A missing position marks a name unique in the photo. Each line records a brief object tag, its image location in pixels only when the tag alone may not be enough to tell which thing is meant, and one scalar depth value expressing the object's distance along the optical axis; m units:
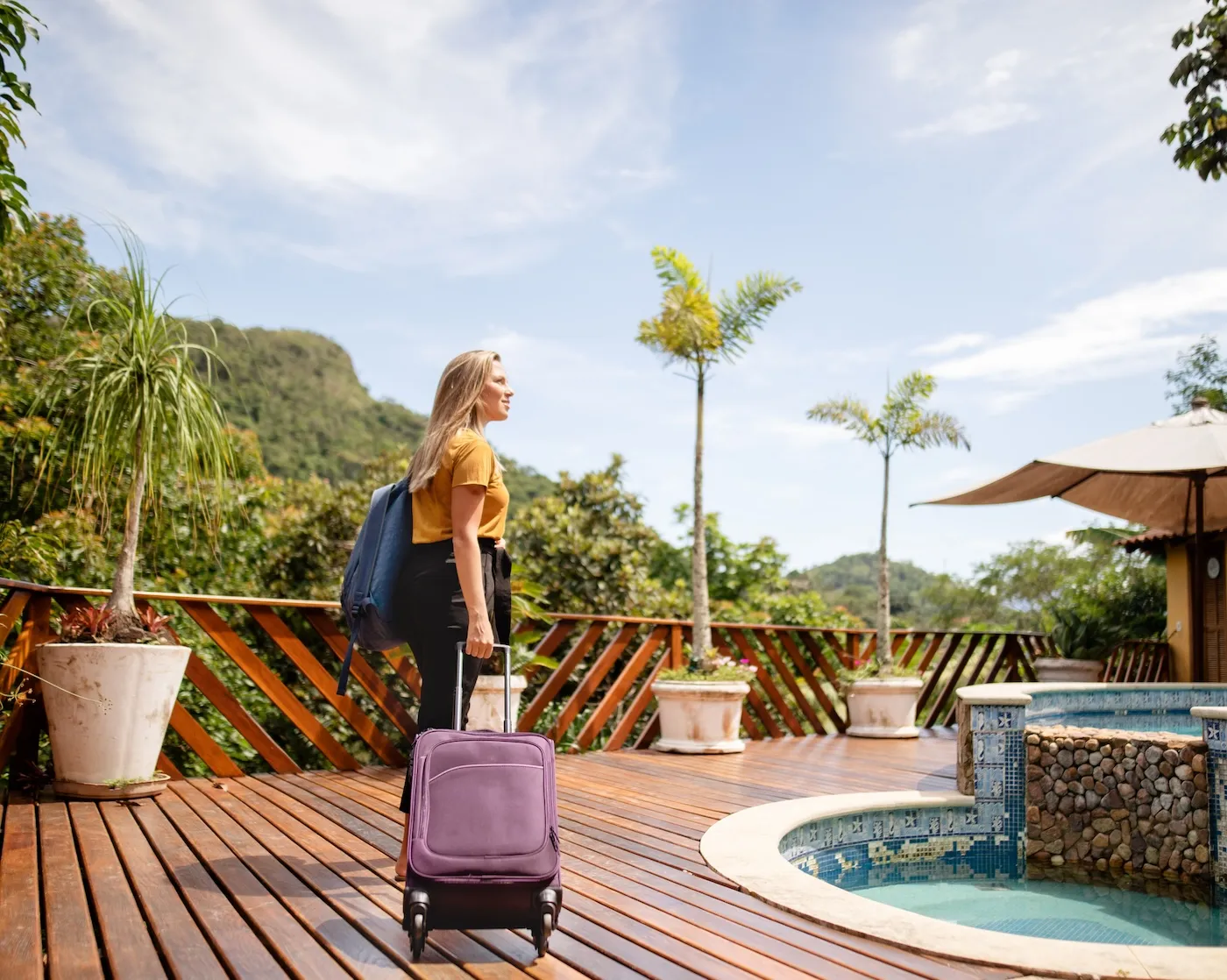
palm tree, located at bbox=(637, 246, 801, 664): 6.86
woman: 2.31
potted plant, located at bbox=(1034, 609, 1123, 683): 9.45
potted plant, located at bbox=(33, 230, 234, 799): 3.46
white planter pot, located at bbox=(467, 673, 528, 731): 4.81
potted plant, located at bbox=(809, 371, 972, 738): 8.20
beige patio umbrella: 5.48
